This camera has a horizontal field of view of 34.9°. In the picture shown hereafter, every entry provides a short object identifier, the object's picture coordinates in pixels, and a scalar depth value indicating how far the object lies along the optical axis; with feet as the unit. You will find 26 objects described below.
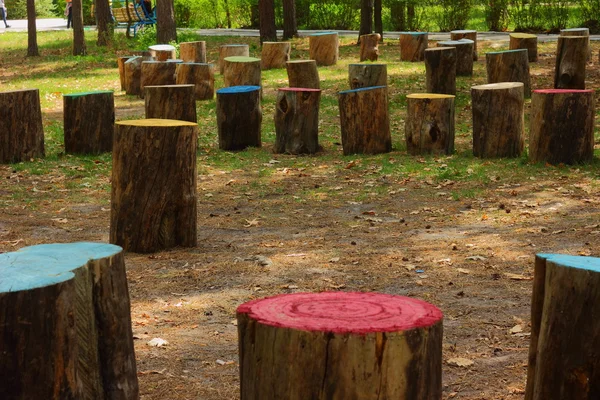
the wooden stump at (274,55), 65.10
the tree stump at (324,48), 66.08
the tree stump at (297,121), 36.86
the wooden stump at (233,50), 62.59
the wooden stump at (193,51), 62.64
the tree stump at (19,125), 34.76
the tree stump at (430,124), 35.42
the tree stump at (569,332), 11.71
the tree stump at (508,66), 46.50
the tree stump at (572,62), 47.50
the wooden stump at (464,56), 56.80
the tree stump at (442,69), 48.39
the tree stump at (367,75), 46.39
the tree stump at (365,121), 36.22
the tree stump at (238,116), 38.50
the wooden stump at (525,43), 61.46
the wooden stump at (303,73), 50.14
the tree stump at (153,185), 22.33
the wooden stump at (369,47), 65.62
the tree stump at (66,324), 11.10
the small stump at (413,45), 65.26
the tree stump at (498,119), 34.17
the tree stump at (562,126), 31.40
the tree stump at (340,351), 10.07
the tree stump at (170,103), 38.29
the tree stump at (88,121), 36.65
